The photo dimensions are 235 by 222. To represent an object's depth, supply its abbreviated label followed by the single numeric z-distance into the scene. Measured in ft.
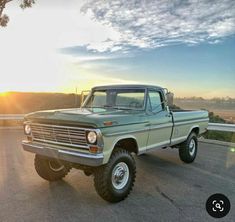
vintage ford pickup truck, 11.30
